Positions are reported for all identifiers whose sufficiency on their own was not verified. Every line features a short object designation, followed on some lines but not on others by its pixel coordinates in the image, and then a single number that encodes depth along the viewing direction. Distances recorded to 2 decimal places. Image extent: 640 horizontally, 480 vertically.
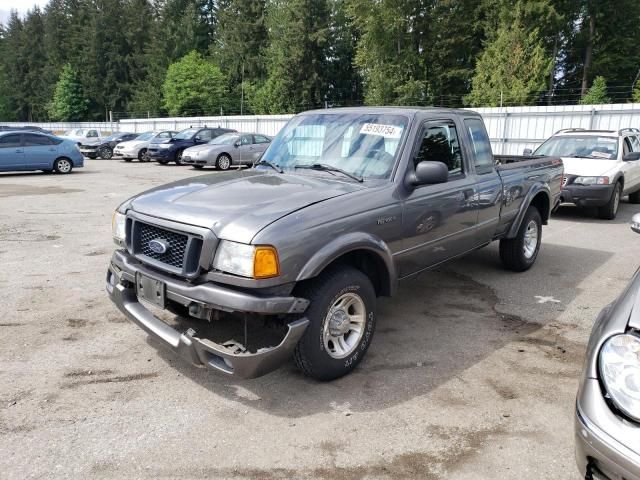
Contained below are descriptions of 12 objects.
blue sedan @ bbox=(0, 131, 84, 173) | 16.75
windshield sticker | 4.17
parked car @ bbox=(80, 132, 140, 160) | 26.95
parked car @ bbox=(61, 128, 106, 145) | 27.47
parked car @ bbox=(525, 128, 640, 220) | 9.80
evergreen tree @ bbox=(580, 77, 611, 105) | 29.55
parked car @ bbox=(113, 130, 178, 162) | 24.34
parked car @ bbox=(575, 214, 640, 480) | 1.83
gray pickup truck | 3.03
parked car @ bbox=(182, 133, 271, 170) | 19.64
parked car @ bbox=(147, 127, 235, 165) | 21.92
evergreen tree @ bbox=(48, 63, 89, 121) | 69.69
